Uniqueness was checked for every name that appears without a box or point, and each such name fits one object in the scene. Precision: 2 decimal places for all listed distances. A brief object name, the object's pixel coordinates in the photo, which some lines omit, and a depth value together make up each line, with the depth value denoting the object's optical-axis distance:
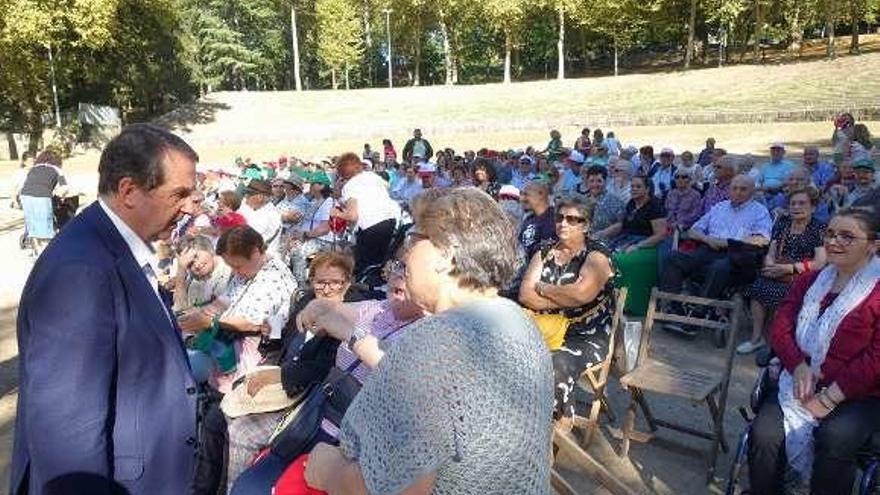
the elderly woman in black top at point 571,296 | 4.14
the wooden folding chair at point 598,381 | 4.32
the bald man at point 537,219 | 6.33
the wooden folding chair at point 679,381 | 3.97
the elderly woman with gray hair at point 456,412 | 1.30
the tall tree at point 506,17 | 45.34
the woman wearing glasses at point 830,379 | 3.21
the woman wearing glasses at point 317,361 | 2.79
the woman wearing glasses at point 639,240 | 7.11
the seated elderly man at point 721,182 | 7.71
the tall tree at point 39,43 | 25.31
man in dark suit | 1.62
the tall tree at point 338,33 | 51.16
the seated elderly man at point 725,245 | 6.56
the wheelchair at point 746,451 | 3.18
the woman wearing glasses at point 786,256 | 5.70
